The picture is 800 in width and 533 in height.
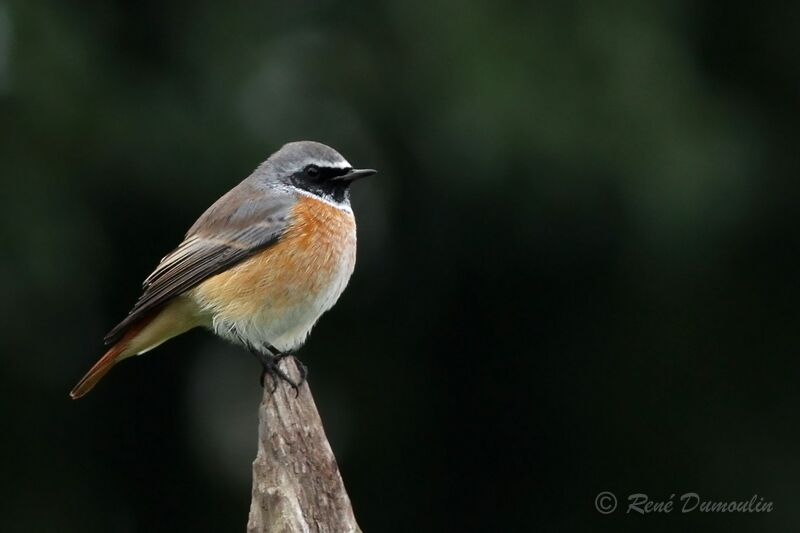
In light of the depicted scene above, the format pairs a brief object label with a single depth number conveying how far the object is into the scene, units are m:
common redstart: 10.83
